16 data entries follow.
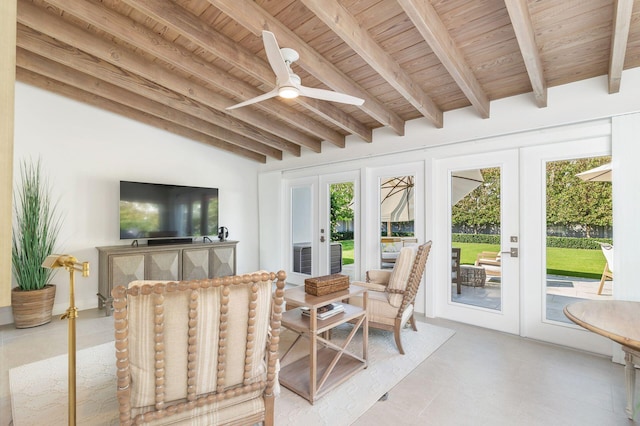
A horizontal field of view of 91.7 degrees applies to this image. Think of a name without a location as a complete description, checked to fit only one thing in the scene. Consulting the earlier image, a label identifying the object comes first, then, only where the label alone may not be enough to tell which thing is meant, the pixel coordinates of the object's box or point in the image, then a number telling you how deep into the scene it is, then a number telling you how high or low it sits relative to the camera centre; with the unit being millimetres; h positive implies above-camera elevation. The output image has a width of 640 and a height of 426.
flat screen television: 4371 +57
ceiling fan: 2002 +1000
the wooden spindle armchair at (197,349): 1265 -596
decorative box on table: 2523 -589
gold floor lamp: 1305 -431
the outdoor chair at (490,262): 3555 -559
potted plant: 3541 -447
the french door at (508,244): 3119 -339
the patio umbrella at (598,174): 2916 +381
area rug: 2008 -1301
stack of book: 2438 -788
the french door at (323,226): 4969 -197
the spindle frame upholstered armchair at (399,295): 2881 -781
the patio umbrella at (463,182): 3717 +392
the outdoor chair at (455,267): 3854 -664
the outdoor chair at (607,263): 2885 -465
